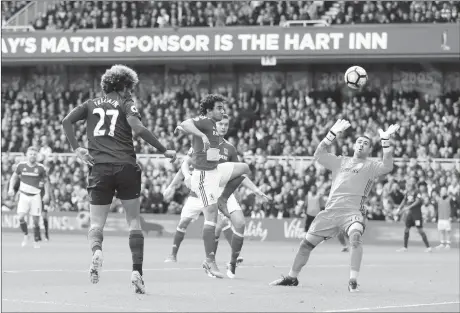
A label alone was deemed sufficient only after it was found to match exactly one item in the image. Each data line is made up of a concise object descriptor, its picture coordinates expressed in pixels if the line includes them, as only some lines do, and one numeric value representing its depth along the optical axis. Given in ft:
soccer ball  47.09
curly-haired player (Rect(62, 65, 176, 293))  33.81
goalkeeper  40.47
